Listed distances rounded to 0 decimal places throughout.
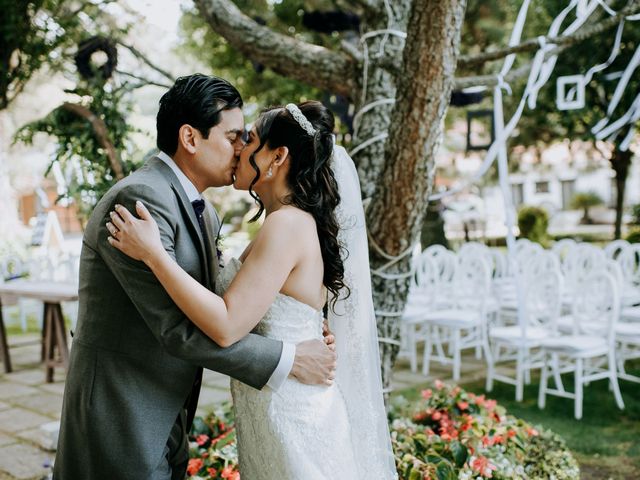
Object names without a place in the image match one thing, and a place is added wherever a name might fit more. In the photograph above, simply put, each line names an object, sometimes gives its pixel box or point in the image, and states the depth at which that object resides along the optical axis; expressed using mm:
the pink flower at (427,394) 3840
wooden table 6223
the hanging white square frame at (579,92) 4910
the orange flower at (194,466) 2951
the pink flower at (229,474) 2684
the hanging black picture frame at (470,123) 6565
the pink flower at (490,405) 3752
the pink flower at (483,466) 2883
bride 1900
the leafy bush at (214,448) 2863
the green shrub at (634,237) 11892
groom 1828
